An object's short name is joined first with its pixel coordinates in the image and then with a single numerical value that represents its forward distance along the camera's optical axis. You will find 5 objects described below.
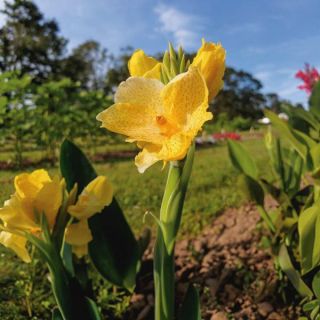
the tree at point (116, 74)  16.71
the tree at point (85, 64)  16.63
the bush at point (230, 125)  9.17
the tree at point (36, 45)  13.18
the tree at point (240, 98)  24.53
